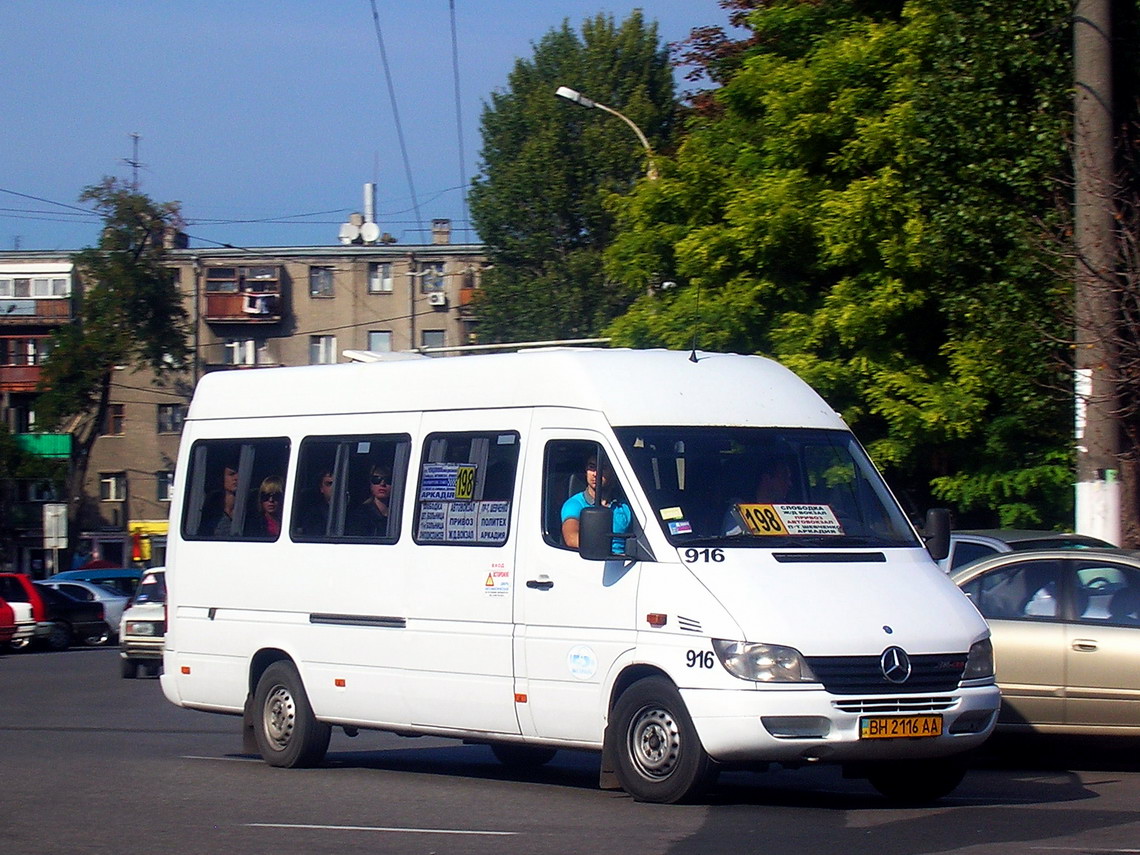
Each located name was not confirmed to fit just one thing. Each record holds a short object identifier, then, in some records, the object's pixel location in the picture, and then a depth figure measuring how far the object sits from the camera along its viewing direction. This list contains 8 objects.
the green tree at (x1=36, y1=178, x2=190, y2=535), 59.62
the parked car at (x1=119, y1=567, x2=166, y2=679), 25.22
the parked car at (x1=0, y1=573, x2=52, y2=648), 34.78
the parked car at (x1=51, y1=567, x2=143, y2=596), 40.50
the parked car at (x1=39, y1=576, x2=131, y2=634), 37.56
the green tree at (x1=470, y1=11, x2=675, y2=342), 46.81
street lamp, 27.09
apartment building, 70.12
